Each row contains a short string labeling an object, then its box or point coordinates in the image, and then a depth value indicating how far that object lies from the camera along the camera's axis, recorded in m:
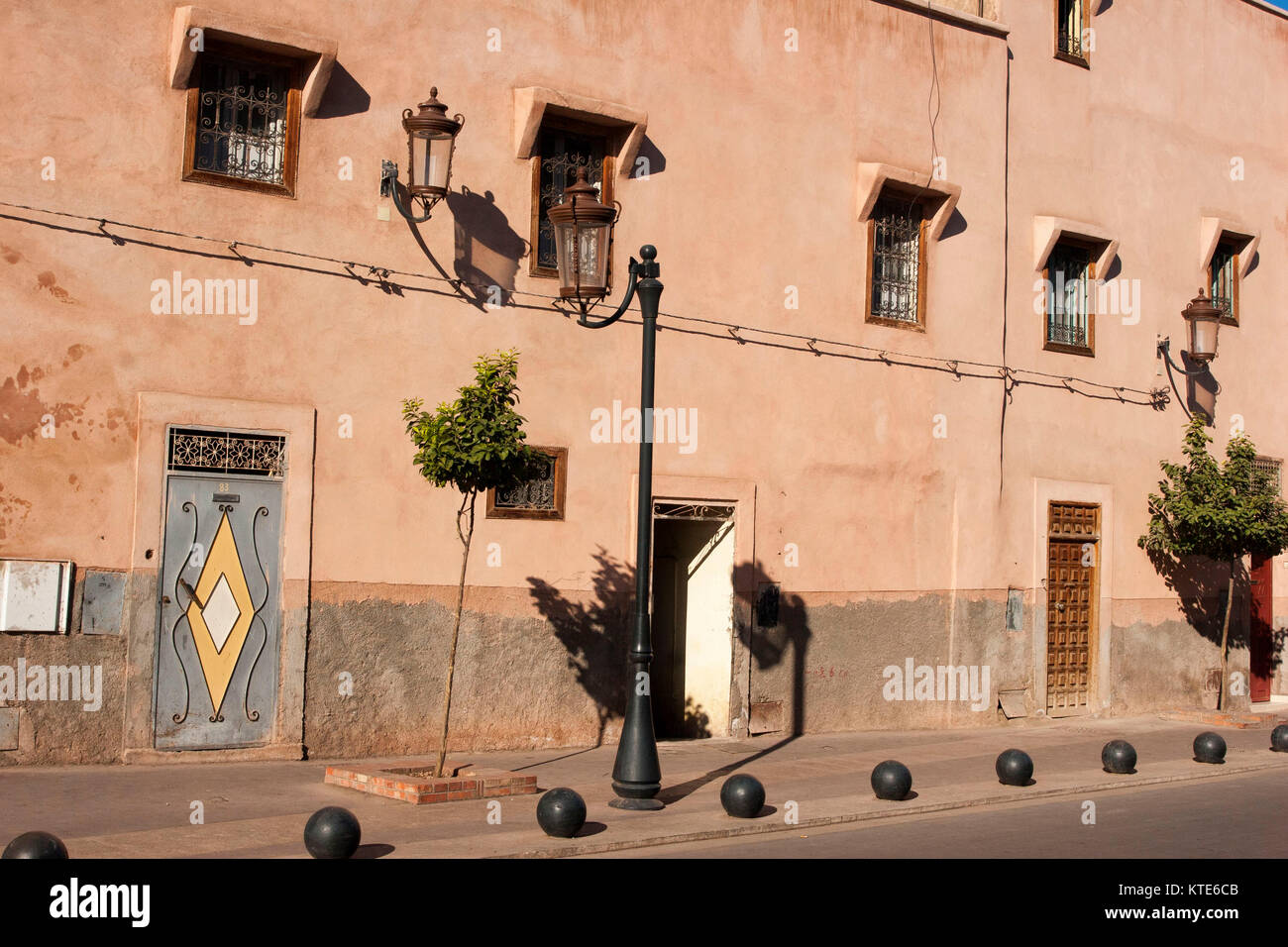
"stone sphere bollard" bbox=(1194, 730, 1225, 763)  13.96
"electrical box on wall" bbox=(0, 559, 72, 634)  10.82
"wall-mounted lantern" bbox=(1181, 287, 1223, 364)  19.19
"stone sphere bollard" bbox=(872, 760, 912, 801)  11.12
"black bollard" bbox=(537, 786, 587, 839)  9.10
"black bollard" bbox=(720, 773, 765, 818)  10.10
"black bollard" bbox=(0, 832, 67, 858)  6.60
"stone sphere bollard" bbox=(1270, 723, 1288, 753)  15.02
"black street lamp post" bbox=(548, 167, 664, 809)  10.68
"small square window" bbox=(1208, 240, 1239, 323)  20.47
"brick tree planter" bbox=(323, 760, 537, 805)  10.39
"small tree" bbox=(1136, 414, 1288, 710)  17.97
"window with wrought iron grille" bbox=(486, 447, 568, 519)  13.40
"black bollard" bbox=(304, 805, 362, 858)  8.06
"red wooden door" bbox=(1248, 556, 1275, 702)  20.88
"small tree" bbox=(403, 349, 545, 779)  10.59
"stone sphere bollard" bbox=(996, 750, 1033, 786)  12.13
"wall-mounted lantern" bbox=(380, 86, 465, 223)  12.40
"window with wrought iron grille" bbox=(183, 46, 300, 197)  11.88
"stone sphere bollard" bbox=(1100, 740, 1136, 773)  13.12
